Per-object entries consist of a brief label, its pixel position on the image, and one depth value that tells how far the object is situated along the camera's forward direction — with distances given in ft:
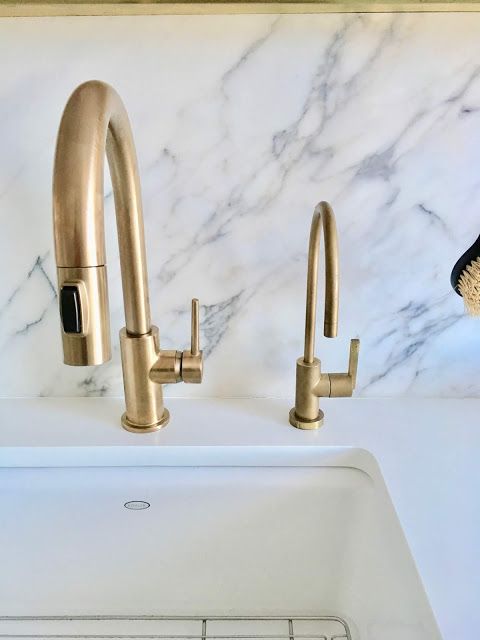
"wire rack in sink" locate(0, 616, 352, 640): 1.94
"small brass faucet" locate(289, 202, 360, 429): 1.77
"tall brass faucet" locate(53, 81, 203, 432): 1.33
